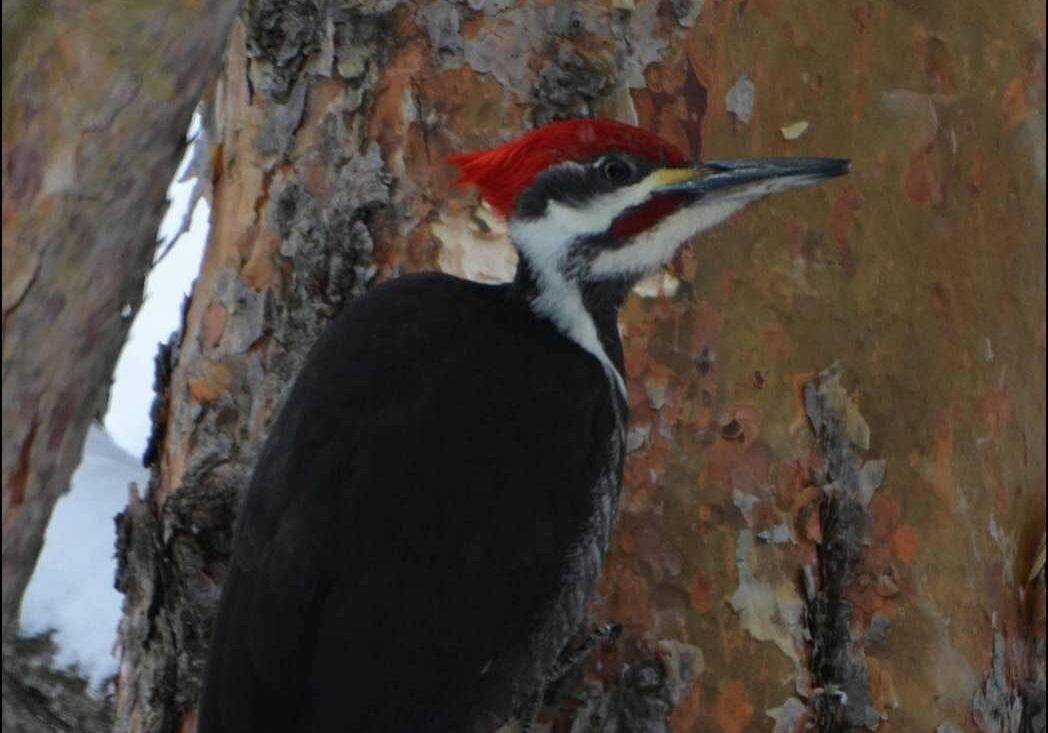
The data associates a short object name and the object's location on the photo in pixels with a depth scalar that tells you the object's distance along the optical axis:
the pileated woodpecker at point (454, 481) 5.06
